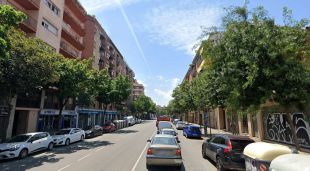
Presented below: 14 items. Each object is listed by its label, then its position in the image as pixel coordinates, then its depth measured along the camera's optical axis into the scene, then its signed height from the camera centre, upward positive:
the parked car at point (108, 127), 34.75 -1.53
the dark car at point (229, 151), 9.74 -1.46
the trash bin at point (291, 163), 4.61 -0.93
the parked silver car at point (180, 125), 42.78 -1.46
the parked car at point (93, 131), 26.89 -1.76
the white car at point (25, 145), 13.42 -1.80
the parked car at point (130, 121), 53.03 -0.91
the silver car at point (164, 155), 10.15 -1.63
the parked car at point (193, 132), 26.05 -1.59
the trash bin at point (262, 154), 6.83 -1.08
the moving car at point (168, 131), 19.29 -1.14
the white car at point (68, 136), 19.45 -1.73
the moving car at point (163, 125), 26.35 -0.88
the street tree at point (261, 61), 9.38 +2.42
